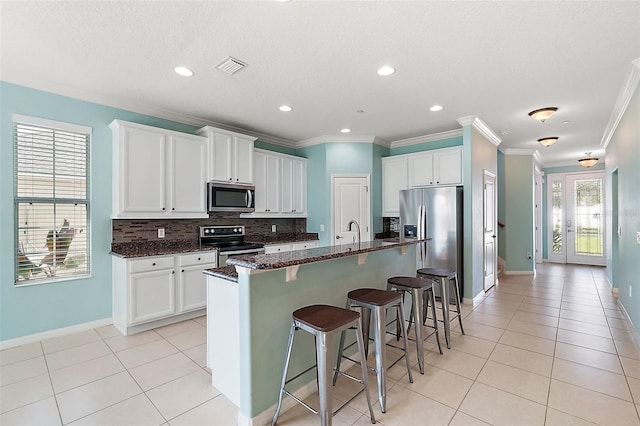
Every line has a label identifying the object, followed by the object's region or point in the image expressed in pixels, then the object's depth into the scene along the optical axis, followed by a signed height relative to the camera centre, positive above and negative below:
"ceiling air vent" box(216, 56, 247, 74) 2.63 +1.35
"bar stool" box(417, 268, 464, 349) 2.93 -0.70
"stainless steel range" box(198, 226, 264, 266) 4.00 -0.38
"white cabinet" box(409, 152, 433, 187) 4.91 +0.76
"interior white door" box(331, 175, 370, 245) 5.28 +0.20
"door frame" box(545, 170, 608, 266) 7.72 -0.06
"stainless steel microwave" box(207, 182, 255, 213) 4.11 +0.27
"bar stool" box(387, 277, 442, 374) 2.48 -0.68
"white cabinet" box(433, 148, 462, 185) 4.58 +0.75
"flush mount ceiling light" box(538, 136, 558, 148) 5.23 +1.28
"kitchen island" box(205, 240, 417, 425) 1.85 -0.67
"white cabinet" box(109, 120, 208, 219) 3.40 +0.53
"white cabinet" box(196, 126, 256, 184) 4.11 +0.86
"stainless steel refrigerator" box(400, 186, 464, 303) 4.34 -0.17
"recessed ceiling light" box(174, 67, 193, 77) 2.78 +1.36
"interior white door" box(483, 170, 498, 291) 4.96 -0.29
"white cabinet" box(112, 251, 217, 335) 3.24 -0.84
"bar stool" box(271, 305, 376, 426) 1.68 -0.69
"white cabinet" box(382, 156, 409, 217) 5.27 +0.59
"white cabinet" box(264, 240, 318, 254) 4.56 -0.49
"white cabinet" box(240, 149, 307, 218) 4.89 +0.53
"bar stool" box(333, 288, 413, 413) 2.01 -0.73
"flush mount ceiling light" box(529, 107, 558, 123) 3.78 +1.28
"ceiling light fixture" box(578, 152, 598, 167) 6.92 +1.20
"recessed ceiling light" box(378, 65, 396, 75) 2.75 +1.34
